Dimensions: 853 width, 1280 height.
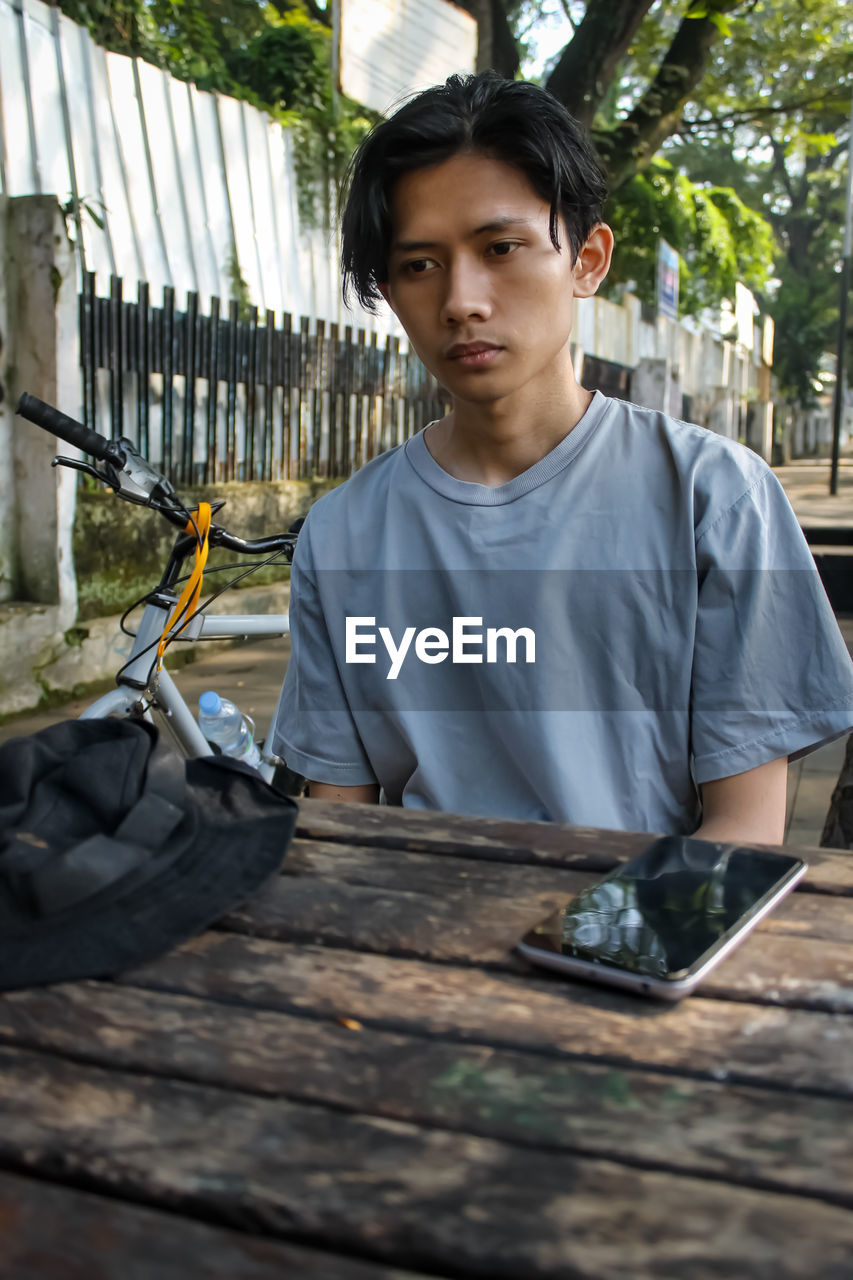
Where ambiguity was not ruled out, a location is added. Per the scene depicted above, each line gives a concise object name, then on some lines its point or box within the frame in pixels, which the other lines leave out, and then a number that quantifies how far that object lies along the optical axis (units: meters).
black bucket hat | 1.02
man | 1.69
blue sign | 8.88
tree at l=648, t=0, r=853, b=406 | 12.03
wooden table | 0.65
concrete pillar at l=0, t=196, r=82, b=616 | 4.75
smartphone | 0.96
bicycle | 2.75
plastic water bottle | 3.15
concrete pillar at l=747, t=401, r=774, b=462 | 23.83
